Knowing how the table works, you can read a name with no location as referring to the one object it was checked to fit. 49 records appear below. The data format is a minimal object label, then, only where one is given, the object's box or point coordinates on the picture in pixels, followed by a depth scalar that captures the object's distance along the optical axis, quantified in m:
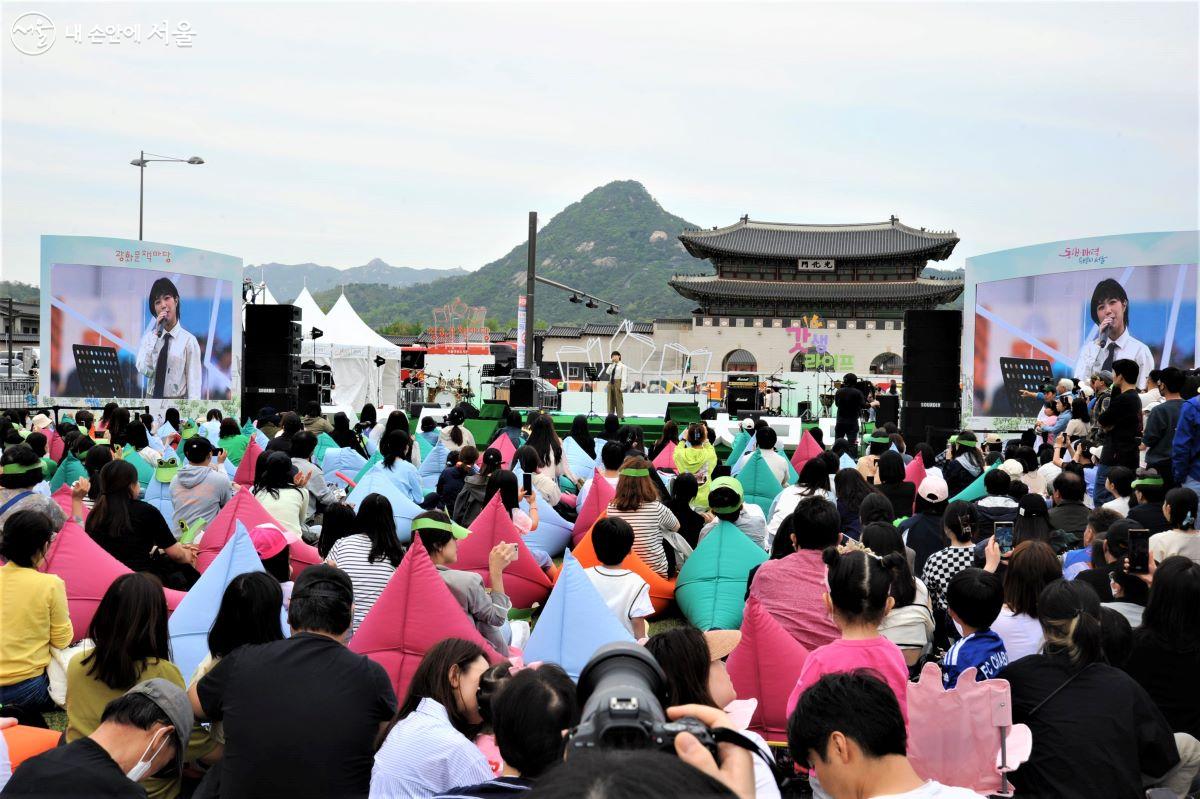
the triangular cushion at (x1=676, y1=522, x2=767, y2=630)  5.79
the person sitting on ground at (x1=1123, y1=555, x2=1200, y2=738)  3.45
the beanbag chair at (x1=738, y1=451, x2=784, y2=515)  8.66
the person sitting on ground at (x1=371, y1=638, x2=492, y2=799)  2.67
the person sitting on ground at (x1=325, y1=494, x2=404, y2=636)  4.68
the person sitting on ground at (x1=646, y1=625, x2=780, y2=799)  2.63
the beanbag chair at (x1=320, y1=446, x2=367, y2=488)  8.94
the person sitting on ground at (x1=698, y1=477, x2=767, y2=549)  5.95
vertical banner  21.50
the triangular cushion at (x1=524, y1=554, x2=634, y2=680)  4.09
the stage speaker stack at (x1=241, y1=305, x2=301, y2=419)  17.42
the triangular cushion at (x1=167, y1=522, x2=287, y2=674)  4.48
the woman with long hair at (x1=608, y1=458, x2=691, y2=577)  6.32
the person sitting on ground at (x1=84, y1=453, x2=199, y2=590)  5.37
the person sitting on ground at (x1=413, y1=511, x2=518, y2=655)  4.19
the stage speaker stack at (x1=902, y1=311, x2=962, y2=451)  15.70
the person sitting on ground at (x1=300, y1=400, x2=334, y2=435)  10.45
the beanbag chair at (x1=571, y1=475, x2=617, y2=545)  7.57
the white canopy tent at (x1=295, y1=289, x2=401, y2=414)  24.80
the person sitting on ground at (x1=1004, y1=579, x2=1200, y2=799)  2.85
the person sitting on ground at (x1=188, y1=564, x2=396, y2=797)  2.79
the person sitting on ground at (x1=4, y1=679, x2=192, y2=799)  2.33
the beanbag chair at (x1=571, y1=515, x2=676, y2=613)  6.05
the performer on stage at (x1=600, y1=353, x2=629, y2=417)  20.17
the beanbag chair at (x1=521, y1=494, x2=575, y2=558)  7.46
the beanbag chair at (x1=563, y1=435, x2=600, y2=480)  10.16
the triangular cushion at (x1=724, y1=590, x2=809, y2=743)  3.83
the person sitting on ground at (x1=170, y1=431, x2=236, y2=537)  6.50
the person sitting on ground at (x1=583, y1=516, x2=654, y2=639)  4.76
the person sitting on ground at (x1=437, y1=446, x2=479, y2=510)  7.90
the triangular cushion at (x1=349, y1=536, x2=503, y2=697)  3.83
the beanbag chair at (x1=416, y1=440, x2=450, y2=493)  9.53
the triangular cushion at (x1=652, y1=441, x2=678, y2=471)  10.14
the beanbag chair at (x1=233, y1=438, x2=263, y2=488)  8.15
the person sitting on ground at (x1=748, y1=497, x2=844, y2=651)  4.45
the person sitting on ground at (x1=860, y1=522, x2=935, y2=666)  3.97
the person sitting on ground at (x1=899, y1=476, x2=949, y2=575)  5.81
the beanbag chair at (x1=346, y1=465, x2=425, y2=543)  6.48
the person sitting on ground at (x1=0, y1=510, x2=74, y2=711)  4.07
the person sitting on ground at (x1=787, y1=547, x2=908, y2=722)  3.12
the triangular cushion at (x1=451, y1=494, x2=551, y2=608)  5.93
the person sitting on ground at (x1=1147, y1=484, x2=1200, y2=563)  4.75
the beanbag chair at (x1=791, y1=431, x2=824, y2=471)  10.23
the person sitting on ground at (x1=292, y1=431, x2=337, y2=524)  7.30
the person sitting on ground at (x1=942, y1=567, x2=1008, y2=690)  3.36
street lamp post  21.51
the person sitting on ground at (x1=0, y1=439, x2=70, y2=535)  5.89
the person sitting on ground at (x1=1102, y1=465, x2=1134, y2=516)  6.35
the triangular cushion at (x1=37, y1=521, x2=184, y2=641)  4.68
